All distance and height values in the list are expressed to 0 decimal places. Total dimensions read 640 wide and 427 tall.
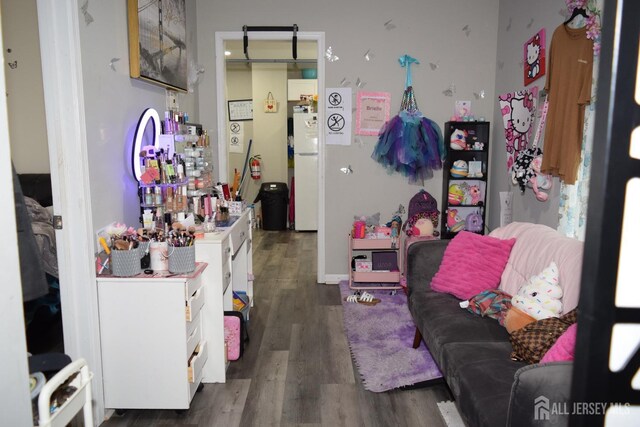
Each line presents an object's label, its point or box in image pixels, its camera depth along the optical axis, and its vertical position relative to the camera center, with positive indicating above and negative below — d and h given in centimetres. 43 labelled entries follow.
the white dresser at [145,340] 212 -89
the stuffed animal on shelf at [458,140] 393 +4
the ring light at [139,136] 250 +4
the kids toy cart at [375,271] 399 -107
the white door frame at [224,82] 401 +53
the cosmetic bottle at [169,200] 264 -31
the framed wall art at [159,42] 248 +61
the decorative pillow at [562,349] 158 -69
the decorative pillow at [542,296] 204 -67
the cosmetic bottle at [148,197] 256 -29
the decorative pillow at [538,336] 177 -73
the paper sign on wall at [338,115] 408 +26
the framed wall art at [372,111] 409 +30
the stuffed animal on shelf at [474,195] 402 -42
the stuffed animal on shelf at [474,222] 396 -65
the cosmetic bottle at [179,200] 269 -32
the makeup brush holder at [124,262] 212 -53
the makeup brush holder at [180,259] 220 -53
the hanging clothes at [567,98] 254 +27
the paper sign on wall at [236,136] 688 +13
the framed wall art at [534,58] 315 +61
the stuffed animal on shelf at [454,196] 401 -43
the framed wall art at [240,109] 681 +51
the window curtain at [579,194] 261 -28
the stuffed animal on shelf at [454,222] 402 -65
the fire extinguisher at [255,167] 685 -32
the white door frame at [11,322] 102 -40
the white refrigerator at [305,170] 633 -34
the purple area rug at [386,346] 255 -125
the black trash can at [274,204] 666 -84
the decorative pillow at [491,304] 232 -79
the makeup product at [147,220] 249 -40
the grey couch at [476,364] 136 -85
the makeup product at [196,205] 289 -37
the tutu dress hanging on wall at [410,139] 397 +5
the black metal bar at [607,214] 46 -7
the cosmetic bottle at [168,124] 289 +12
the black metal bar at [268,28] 399 +98
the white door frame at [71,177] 190 -14
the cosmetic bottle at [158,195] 258 -28
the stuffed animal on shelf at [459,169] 395 -20
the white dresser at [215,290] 246 -77
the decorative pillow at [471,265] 257 -67
